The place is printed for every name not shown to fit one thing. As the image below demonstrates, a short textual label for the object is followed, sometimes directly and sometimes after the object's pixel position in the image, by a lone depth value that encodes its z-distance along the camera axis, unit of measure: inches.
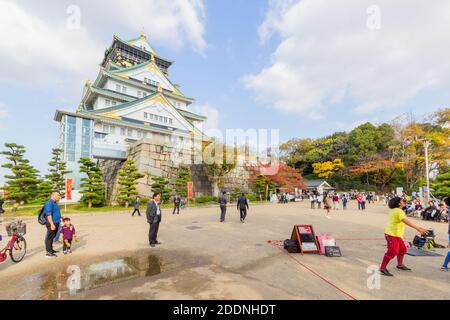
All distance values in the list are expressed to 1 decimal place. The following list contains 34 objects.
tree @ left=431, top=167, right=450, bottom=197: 724.7
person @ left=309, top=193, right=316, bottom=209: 839.7
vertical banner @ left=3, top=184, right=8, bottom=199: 697.0
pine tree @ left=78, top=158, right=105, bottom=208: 742.5
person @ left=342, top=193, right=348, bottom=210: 832.9
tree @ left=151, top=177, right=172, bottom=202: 829.2
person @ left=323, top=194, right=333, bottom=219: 584.7
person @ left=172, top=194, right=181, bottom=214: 628.7
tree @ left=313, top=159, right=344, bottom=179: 1793.8
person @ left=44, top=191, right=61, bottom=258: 229.6
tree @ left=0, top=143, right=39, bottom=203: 700.7
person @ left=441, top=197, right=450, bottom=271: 193.5
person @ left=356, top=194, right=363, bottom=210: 792.9
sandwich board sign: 247.0
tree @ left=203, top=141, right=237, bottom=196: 1060.5
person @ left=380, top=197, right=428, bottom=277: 182.1
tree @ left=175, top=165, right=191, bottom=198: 944.3
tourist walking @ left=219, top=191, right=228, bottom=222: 461.7
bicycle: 214.4
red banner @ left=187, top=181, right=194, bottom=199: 890.7
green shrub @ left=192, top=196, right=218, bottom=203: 977.5
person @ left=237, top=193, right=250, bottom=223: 460.8
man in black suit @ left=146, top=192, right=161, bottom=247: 273.1
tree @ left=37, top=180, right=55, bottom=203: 711.1
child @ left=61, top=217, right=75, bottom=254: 249.0
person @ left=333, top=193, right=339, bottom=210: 807.3
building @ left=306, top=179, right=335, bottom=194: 1601.9
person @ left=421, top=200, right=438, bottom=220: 528.4
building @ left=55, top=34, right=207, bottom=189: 1001.5
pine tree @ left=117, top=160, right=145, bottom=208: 776.9
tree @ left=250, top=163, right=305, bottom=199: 1270.9
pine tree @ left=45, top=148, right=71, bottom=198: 767.7
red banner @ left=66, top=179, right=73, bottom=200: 690.2
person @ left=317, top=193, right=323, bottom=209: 821.9
